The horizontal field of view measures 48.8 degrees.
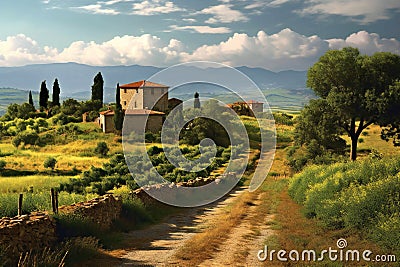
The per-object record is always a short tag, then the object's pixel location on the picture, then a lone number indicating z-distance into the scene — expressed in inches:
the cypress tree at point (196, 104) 2425.9
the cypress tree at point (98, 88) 4146.2
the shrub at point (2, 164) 2133.4
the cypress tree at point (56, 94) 4133.9
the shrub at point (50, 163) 2130.9
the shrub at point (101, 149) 2677.2
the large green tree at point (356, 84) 1555.1
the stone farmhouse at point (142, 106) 3058.6
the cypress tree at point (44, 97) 4170.8
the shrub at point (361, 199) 553.3
